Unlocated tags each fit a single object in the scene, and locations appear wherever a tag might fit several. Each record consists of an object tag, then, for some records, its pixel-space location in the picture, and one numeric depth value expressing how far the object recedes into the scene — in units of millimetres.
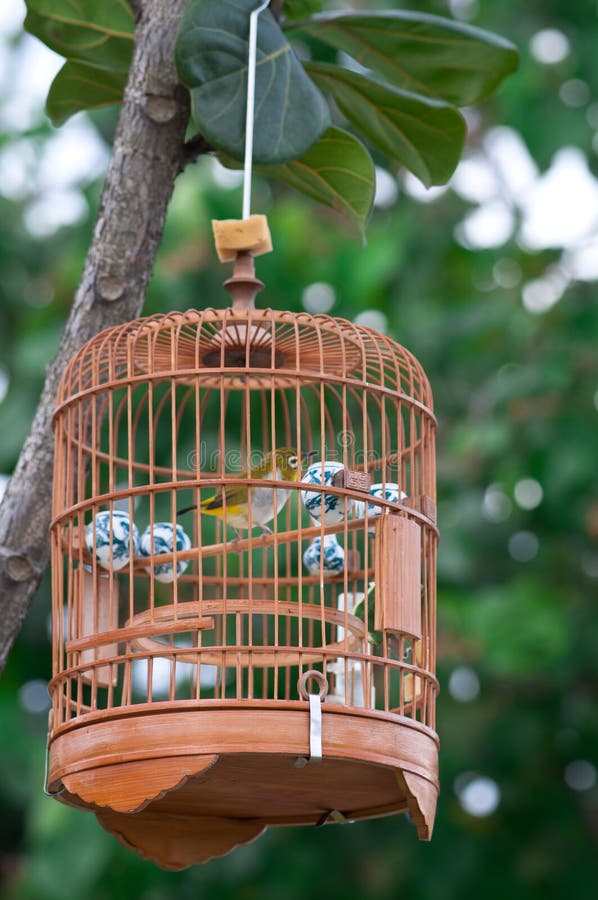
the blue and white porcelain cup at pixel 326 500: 6539
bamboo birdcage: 5570
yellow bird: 6504
